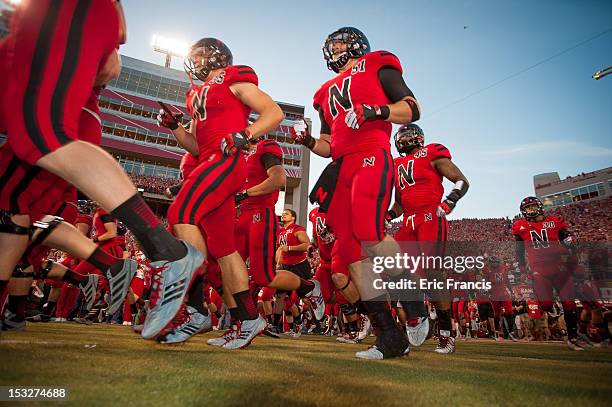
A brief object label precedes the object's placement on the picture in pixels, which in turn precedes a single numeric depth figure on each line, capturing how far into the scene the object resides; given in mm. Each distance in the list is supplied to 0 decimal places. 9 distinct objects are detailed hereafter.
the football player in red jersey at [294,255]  6680
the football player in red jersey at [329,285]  5071
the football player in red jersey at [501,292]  10051
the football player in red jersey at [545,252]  4965
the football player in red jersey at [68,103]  1432
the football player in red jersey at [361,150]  2553
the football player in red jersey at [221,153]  2625
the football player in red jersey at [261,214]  4062
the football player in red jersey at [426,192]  3947
